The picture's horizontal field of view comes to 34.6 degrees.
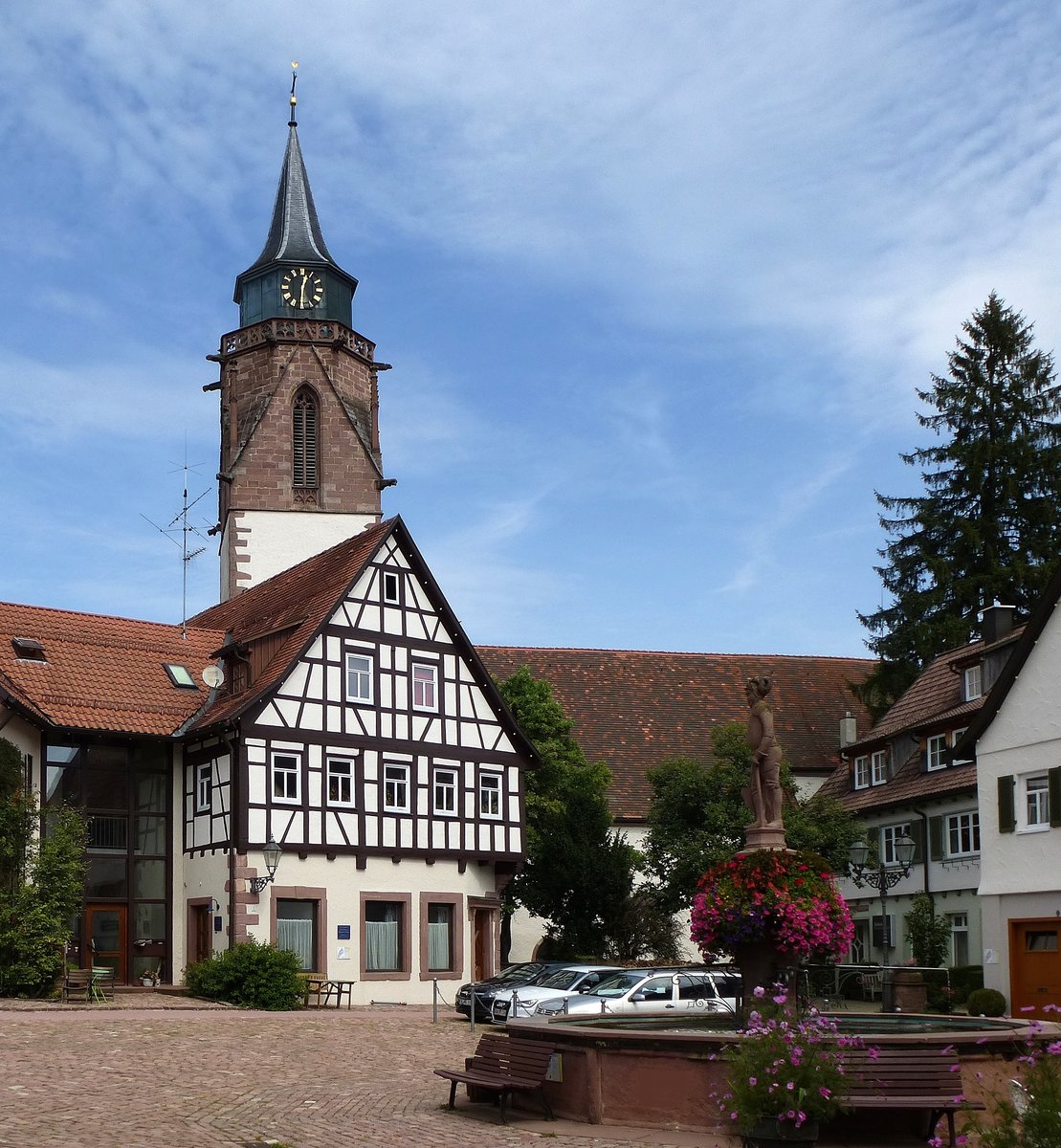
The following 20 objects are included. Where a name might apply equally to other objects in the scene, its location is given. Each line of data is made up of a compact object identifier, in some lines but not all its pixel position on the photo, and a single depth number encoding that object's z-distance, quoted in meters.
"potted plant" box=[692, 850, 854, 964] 17.39
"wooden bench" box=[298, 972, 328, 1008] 33.19
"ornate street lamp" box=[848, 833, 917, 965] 32.91
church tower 52.66
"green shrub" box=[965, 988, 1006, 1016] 32.38
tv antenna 52.03
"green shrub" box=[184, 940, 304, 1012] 32.00
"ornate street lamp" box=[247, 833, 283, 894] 33.84
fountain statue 18.33
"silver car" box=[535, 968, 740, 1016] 26.06
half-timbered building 35.91
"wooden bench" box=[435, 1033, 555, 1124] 16.42
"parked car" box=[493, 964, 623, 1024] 28.06
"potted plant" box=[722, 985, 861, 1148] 13.03
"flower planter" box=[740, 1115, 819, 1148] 13.06
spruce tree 50.69
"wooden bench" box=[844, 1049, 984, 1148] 14.83
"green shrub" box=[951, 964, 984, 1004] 36.19
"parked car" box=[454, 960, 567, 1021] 29.41
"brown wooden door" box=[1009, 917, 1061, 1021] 32.06
